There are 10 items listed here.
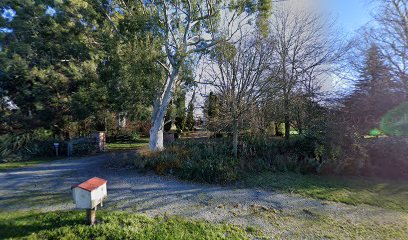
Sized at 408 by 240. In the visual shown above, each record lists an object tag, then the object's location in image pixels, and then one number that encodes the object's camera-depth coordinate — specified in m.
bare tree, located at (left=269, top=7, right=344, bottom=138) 12.16
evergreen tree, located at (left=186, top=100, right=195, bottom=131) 15.64
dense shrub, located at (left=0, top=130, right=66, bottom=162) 8.88
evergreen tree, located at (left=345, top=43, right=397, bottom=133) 9.42
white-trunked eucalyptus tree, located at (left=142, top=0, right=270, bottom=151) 8.32
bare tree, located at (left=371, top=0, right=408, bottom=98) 10.00
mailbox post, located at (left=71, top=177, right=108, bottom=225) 2.99
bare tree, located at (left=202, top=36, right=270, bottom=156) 7.04
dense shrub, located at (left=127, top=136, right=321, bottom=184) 5.73
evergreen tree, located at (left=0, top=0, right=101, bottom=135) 9.47
